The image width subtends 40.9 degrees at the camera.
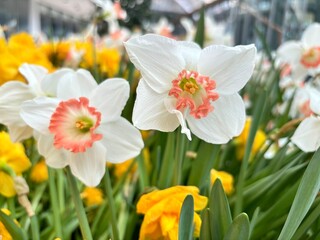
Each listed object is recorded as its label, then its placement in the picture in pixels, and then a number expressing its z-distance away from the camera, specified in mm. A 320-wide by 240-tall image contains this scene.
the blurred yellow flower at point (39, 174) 580
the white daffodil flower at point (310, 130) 375
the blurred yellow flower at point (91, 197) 555
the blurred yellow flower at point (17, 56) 592
